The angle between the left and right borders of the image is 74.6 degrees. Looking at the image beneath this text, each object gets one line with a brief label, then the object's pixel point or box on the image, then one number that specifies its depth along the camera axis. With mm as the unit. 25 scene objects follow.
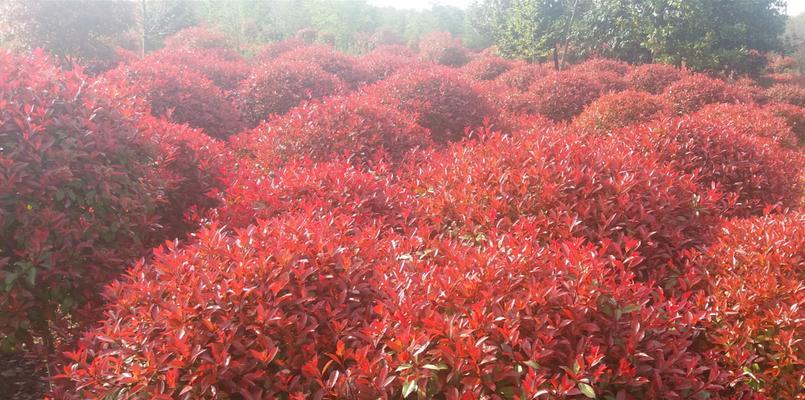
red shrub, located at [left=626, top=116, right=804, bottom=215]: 4773
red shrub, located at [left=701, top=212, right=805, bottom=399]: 2561
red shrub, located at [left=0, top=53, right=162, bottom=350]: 3143
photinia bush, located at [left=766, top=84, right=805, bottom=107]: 14312
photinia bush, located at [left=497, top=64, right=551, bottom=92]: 13070
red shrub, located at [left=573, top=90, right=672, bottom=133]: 7480
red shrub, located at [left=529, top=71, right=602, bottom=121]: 10078
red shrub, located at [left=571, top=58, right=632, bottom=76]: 15154
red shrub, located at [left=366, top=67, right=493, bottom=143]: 7895
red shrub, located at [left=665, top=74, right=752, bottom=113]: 10156
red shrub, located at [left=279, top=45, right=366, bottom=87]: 12164
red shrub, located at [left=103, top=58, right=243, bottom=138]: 7434
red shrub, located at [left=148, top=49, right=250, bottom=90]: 10867
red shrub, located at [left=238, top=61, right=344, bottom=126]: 8930
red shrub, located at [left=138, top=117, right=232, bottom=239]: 4367
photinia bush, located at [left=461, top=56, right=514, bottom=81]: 15875
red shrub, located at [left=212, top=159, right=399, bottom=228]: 3859
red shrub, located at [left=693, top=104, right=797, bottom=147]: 7481
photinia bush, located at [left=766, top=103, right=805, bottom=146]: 11093
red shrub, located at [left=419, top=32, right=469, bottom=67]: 22719
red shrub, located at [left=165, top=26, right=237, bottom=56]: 16541
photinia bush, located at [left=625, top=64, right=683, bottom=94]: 12266
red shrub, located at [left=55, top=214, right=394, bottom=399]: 2184
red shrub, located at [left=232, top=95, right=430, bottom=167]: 5699
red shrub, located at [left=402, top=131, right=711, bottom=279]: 3412
